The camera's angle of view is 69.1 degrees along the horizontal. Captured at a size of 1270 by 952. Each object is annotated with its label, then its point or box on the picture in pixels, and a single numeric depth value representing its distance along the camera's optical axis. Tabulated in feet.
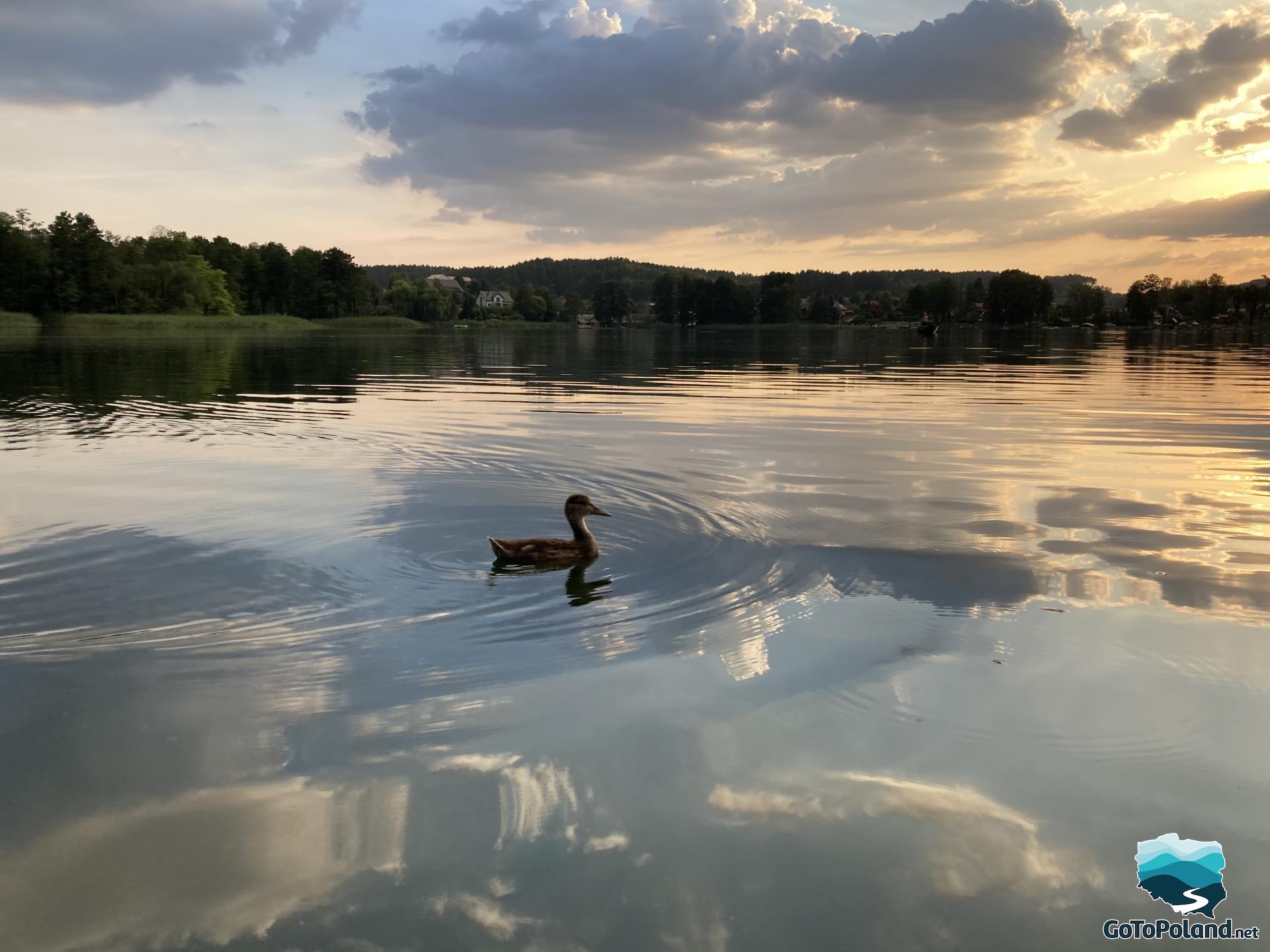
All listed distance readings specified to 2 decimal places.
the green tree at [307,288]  590.55
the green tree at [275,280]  581.53
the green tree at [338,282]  597.52
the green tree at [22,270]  406.00
